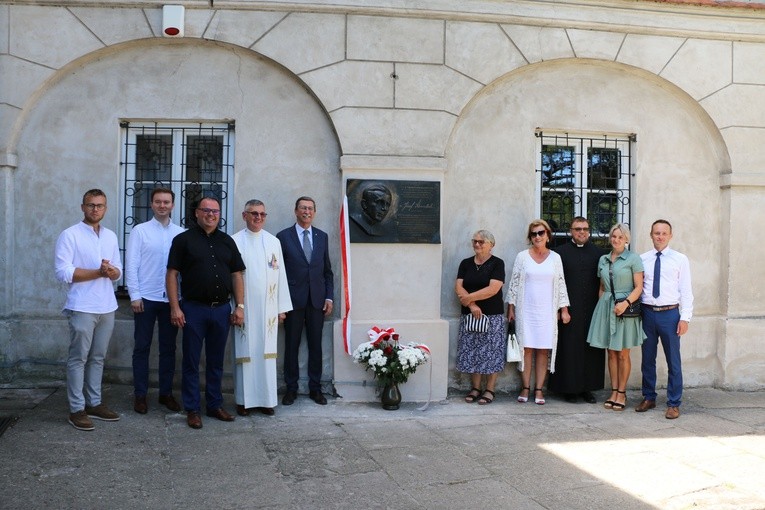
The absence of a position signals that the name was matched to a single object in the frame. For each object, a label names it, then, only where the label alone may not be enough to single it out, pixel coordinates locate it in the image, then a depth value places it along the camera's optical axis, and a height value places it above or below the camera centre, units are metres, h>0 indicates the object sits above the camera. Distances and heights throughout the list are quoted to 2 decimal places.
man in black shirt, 5.99 -0.35
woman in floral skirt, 7.15 -0.55
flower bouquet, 6.76 -0.96
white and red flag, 7.01 -0.20
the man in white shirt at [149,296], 6.30 -0.41
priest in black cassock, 7.37 -0.73
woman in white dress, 7.23 -0.46
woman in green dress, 7.02 -0.57
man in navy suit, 6.85 -0.40
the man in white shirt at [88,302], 5.72 -0.43
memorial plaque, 7.13 +0.38
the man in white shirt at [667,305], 6.91 -0.47
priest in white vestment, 6.44 -0.65
